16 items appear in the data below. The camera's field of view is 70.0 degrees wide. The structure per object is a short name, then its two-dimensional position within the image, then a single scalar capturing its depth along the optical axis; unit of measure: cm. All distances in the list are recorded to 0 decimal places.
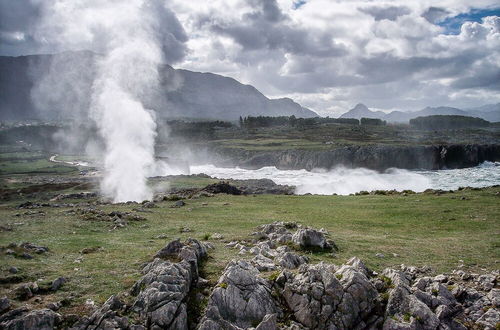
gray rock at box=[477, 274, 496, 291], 1624
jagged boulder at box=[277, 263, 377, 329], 1482
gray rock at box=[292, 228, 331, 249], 2174
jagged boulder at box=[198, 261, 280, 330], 1428
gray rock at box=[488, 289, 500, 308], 1511
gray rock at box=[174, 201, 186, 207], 4491
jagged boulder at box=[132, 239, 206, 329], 1391
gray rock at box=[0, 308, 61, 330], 1287
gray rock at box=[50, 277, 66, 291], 1541
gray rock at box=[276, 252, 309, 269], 1814
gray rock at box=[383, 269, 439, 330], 1435
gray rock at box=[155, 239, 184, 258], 1836
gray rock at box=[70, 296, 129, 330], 1330
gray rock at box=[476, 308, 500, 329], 1424
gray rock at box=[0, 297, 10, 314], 1359
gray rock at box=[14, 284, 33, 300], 1461
